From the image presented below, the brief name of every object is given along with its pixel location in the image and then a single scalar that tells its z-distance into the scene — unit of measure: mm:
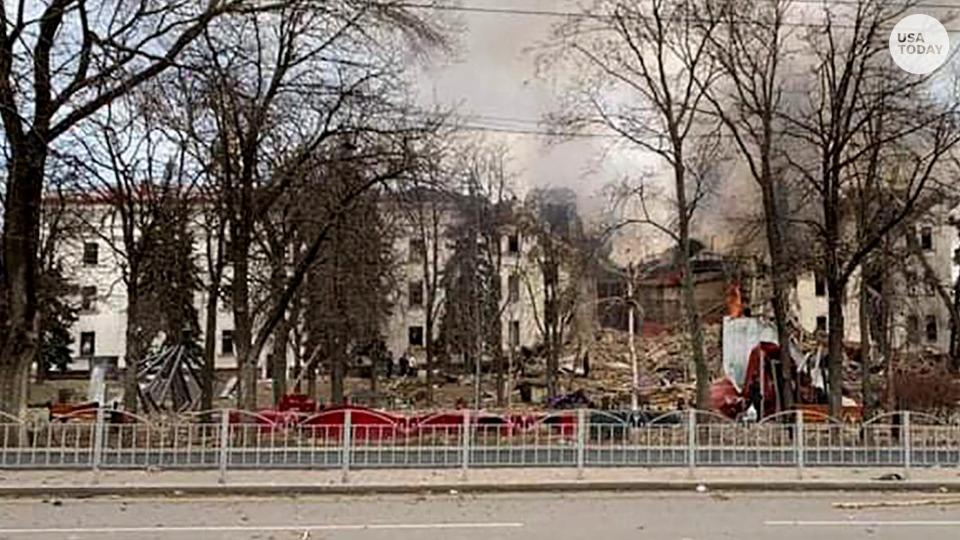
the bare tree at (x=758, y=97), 25547
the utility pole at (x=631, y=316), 43738
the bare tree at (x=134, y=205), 29031
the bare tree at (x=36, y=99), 17453
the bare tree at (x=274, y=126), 21672
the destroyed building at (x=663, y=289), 42031
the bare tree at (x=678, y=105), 26938
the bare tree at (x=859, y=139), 24172
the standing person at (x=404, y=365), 70425
